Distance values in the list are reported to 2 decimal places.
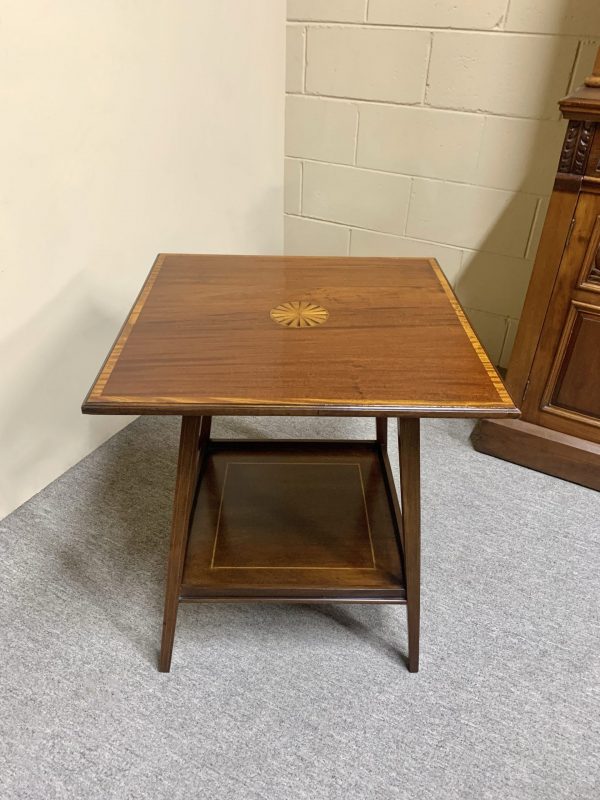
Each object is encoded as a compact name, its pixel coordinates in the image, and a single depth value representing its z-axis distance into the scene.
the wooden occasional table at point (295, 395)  0.99
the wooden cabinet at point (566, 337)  1.54
